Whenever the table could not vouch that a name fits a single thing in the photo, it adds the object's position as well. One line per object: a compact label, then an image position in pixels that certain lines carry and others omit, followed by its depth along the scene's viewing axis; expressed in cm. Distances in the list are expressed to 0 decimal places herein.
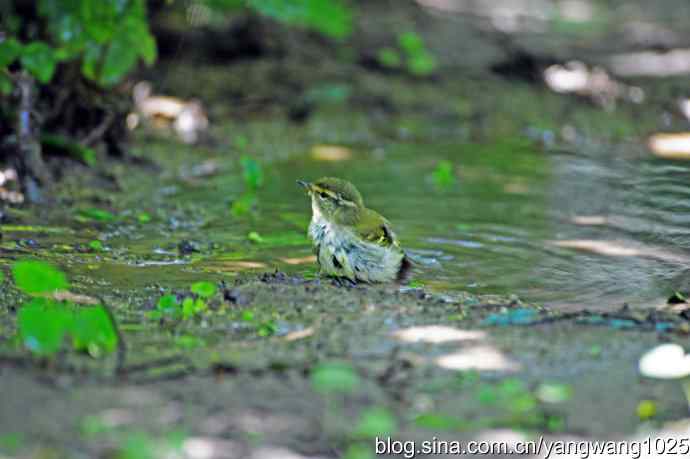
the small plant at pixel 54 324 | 887
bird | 1285
